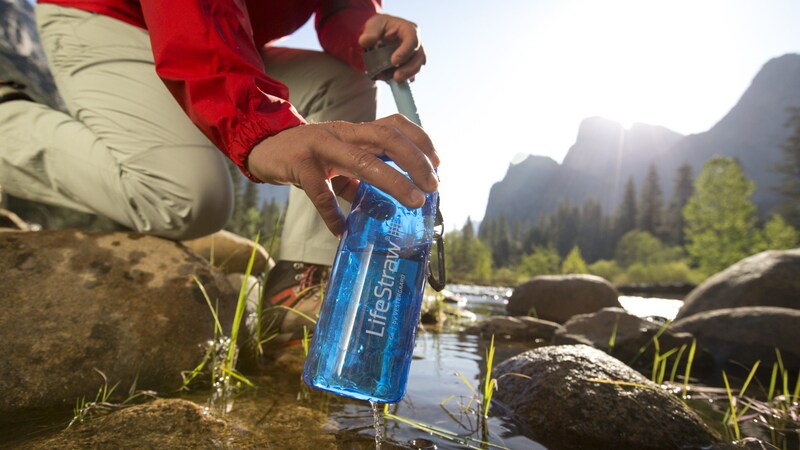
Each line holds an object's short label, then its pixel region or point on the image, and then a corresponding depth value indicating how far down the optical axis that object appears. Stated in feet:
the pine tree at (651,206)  259.39
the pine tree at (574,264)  136.95
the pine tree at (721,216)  118.11
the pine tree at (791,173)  160.25
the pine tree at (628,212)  275.18
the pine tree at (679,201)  247.09
